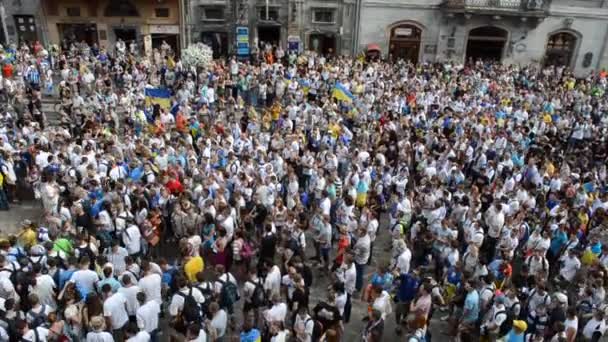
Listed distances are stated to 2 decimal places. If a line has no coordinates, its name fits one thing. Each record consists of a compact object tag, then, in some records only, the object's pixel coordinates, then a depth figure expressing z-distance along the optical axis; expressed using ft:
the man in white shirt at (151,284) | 25.84
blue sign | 91.66
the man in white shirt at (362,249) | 31.68
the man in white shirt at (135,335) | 22.25
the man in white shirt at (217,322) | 24.71
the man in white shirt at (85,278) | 26.03
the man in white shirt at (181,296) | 25.00
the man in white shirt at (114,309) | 24.56
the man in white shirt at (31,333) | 21.97
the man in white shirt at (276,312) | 25.07
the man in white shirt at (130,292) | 25.20
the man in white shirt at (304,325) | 24.76
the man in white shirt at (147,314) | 24.34
